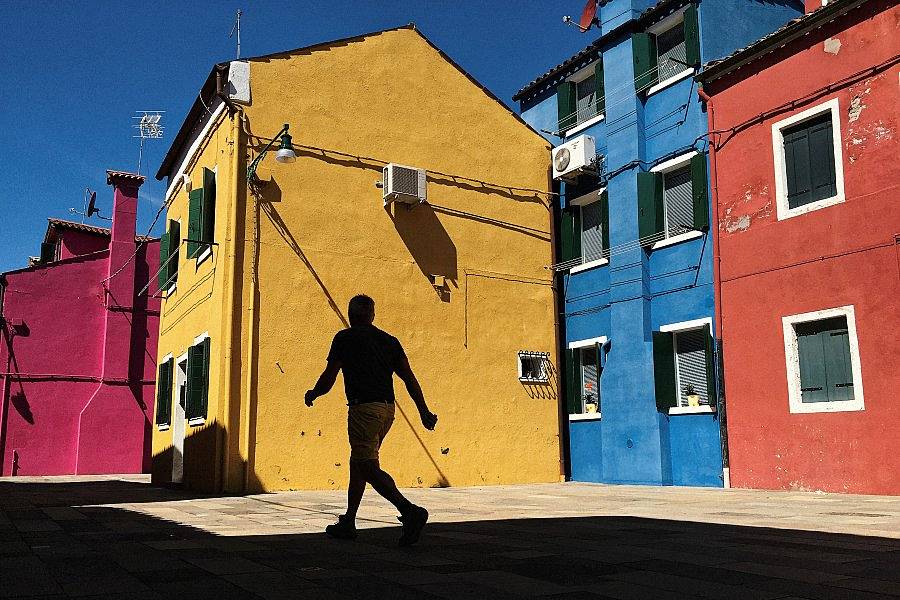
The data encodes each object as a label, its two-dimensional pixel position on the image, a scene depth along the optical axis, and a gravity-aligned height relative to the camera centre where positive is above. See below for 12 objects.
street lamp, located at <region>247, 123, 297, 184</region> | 11.36 +3.76
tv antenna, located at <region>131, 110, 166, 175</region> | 25.05 +9.07
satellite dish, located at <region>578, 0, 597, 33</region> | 16.62 +8.20
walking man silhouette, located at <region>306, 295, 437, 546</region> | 5.70 +0.18
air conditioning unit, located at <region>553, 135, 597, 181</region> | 15.18 +4.86
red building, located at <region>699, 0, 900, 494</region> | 10.38 +2.26
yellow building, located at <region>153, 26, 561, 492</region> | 12.11 +2.48
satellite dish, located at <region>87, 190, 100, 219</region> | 26.89 +7.05
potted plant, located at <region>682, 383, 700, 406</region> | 12.96 +0.29
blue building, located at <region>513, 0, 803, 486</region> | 13.16 +2.93
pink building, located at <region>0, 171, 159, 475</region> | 21.94 +1.69
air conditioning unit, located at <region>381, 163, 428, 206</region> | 13.38 +3.86
